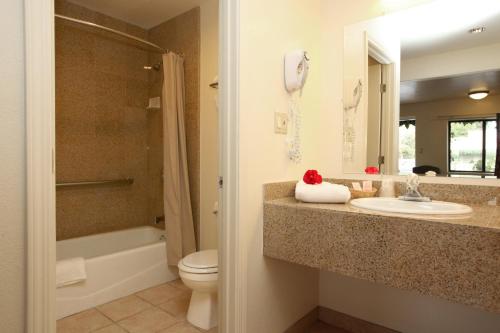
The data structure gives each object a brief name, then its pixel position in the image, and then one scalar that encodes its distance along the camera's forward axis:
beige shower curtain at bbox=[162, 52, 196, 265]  2.60
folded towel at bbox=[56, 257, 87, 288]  2.00
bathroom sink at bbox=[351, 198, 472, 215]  1.23
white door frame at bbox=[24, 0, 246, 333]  0.82
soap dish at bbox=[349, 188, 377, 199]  1.76
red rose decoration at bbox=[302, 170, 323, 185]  1.67
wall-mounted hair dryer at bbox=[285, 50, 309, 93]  1.63
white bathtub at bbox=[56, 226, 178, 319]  2.09
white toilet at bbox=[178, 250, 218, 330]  1.82
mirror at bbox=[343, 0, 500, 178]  1.53
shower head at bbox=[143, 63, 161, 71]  2.96
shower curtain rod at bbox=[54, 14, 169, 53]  2.25
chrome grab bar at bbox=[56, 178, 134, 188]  2.56
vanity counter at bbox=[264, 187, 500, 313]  1.04
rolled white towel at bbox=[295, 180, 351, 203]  1.53
